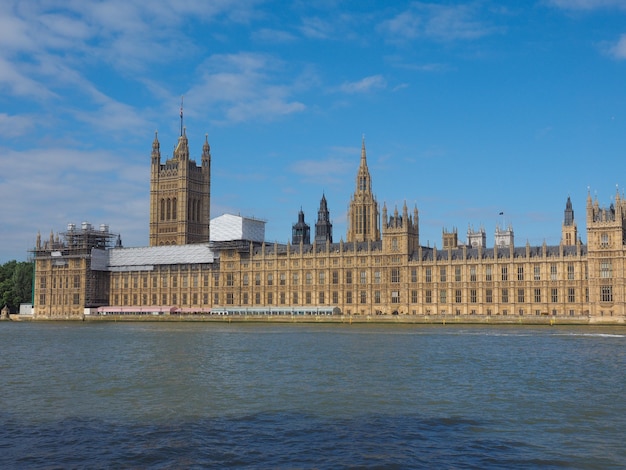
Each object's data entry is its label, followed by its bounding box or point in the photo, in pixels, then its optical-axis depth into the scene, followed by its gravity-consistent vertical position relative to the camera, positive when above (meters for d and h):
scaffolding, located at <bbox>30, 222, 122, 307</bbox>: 165.38 +9.38
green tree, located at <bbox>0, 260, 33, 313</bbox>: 179.88 +1.74
